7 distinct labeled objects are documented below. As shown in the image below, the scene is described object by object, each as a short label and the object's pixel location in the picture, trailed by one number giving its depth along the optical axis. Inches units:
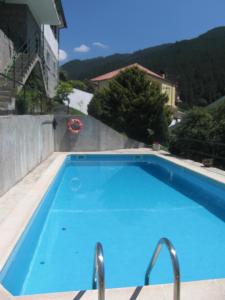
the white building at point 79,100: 1181.5
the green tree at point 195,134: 466.0
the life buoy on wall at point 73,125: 579.5
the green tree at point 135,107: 661.3
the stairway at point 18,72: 348.5
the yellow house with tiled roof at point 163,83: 1593.8
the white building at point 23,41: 422.1
